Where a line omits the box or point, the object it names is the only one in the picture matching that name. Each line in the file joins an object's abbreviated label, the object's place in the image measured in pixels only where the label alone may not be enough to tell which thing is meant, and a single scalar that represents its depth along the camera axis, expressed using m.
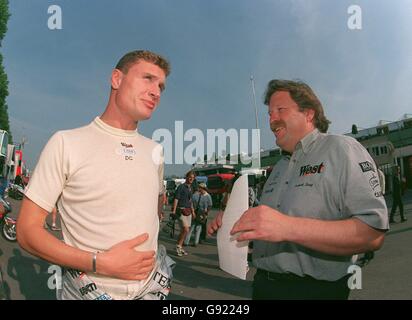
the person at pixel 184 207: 8.80
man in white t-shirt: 1.21
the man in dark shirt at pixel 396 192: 10.63
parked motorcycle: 8.38
